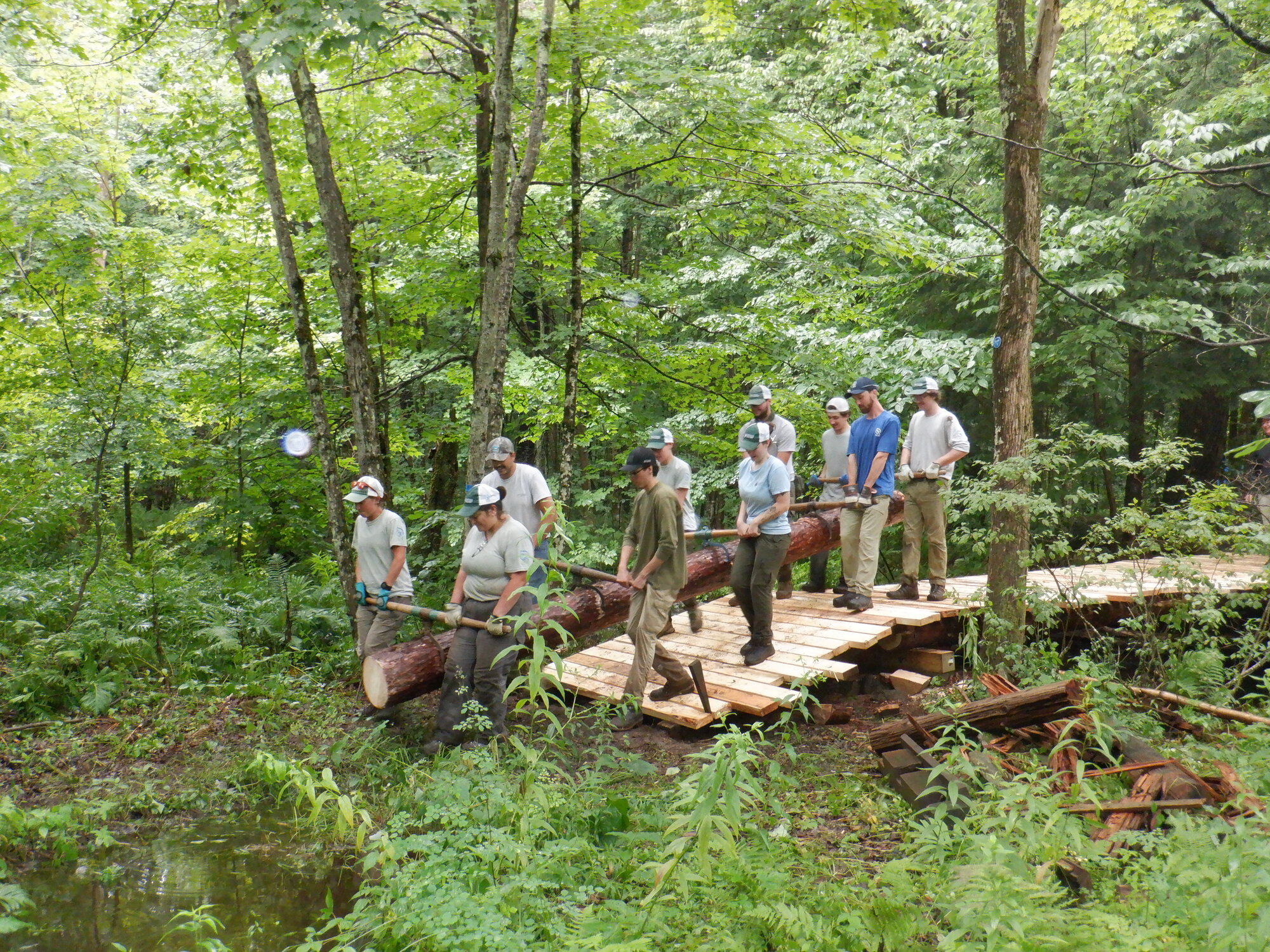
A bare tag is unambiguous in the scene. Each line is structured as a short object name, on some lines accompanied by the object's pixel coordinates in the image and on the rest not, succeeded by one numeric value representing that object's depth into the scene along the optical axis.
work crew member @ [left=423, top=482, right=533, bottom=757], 6.02
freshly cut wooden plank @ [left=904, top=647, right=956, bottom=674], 7.57
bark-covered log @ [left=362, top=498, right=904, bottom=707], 6.73
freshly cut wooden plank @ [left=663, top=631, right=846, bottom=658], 7.06
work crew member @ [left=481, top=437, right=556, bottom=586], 7.00
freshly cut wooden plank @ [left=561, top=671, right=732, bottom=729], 6.23
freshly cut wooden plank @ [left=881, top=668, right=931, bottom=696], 7.05
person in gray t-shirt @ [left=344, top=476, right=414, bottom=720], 6.96
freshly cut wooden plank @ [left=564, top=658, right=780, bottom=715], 6.25
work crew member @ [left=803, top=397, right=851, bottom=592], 8.25
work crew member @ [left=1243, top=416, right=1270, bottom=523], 8.13
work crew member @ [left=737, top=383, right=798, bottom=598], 7.46
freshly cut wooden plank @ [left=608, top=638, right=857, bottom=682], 6.70
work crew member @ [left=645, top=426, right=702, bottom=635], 7.51
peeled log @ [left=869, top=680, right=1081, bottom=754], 5.00
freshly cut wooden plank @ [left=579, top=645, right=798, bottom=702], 6.46
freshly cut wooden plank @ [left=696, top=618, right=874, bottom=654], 7.20
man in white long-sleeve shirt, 7.50
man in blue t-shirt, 7.75
